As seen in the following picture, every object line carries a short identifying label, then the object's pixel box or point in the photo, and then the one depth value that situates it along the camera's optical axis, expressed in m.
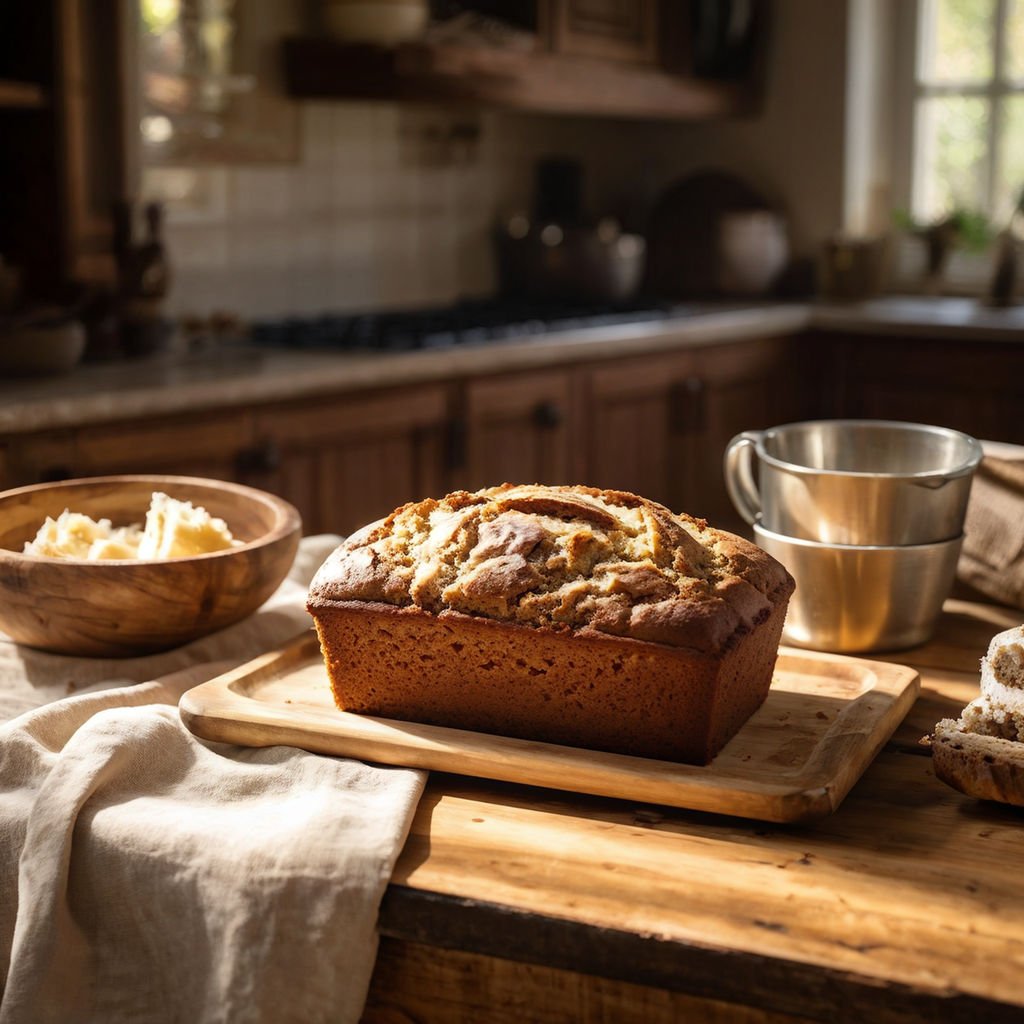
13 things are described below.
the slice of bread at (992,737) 0.89
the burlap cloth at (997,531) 1.33
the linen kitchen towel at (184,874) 0.81
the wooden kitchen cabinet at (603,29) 3.55
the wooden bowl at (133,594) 1.11
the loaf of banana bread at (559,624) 0.94
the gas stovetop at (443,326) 2.94
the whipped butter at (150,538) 1.16
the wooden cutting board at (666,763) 0.89
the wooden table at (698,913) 0.71
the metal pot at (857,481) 1.15
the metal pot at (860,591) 1.17
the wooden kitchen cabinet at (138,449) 2.21
